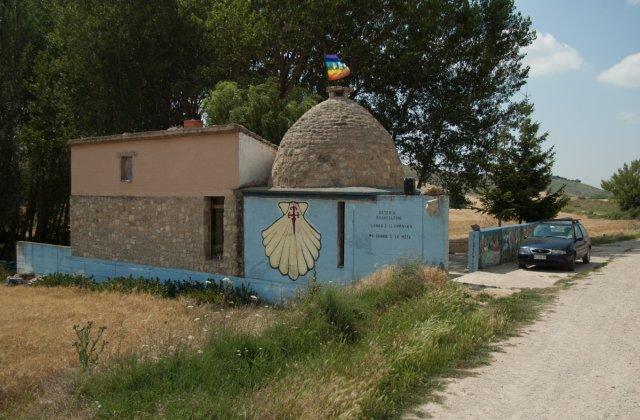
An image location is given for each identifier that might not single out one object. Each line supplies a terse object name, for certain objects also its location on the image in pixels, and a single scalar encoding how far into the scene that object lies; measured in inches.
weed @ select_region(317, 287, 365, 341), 304.8
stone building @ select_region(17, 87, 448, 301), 534.9
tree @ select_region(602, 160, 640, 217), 1958.7
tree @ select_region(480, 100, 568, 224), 941.8
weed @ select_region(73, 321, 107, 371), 243.6
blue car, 587.2
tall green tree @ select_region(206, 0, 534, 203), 912.9
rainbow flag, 702.5
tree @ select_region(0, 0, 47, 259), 949.2
